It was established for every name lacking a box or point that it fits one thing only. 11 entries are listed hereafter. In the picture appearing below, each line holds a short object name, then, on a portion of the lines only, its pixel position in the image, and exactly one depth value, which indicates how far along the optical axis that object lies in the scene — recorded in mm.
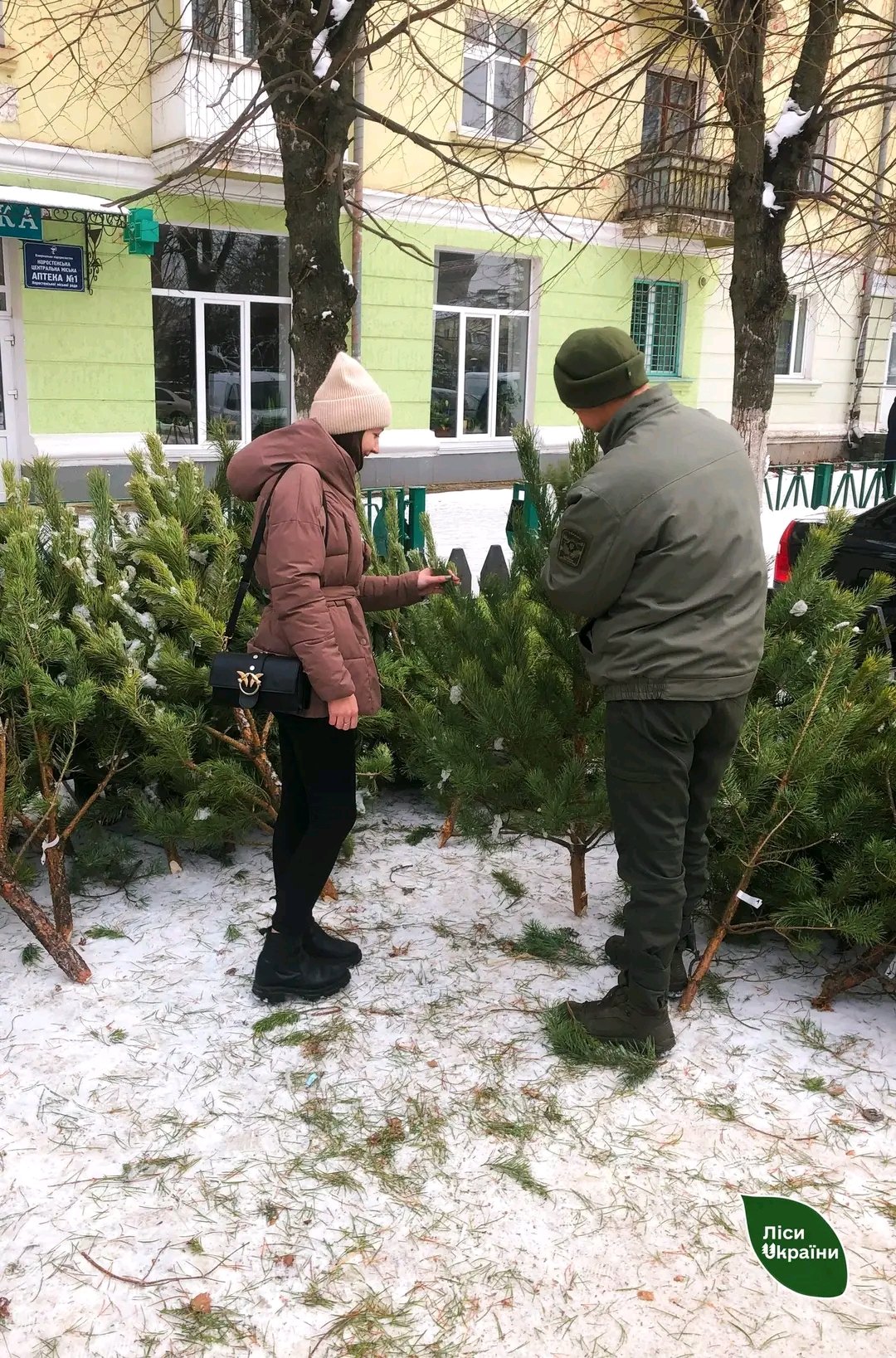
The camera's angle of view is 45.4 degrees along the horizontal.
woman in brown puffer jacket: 2582
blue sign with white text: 11289
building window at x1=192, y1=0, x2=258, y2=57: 6988
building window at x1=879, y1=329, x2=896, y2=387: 21547
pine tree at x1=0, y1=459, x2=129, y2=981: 2990
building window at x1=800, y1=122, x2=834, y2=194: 7387
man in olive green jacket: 2328
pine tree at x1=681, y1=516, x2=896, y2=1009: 2730
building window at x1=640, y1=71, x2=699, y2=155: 7484
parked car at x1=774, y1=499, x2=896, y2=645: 5562
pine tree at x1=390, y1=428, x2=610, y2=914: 2908
